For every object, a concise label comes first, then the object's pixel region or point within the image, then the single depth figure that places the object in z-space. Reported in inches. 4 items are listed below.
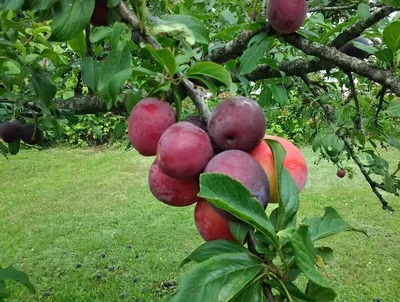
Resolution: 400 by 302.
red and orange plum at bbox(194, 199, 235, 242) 24.2
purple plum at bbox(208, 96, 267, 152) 24.0
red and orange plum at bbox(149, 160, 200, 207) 25.9
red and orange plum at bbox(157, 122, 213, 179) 23.4
